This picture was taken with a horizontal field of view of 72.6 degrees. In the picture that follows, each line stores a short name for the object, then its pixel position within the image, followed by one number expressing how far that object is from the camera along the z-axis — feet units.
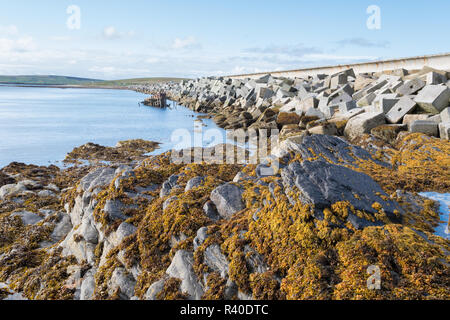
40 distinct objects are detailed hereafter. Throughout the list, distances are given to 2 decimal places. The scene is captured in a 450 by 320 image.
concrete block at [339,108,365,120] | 55.50
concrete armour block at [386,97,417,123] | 47.91
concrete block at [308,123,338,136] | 51.24
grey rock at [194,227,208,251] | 19.88
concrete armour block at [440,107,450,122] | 42.29
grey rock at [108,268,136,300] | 20.01
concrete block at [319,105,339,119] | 62.87
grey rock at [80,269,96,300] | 21.15
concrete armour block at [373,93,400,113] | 52.03
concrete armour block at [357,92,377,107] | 63.31
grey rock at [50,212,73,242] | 31.60
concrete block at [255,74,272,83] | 136.70
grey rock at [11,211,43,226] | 34.40
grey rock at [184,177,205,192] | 27.07
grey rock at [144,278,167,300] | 17.94
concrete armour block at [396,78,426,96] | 58.08
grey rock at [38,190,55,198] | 41.68
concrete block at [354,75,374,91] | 77.38
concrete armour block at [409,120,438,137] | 41.29
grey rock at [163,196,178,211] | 24.70
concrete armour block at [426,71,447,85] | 57.62
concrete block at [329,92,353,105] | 69.51
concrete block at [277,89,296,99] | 97.55
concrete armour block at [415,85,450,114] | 47.65
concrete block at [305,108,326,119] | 63.41
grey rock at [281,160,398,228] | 17.69
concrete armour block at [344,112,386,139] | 47.57
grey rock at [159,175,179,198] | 28.31
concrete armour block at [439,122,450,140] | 38.68
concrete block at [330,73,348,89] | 88.99
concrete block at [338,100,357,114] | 61.62
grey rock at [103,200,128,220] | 25.90
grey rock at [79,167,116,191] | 33.19
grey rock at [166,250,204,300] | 17.61
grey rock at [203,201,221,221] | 22.80
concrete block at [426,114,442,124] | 43.39
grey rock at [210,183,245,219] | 22.65
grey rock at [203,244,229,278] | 17.78
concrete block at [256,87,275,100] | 105.77
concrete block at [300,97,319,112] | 73.26
